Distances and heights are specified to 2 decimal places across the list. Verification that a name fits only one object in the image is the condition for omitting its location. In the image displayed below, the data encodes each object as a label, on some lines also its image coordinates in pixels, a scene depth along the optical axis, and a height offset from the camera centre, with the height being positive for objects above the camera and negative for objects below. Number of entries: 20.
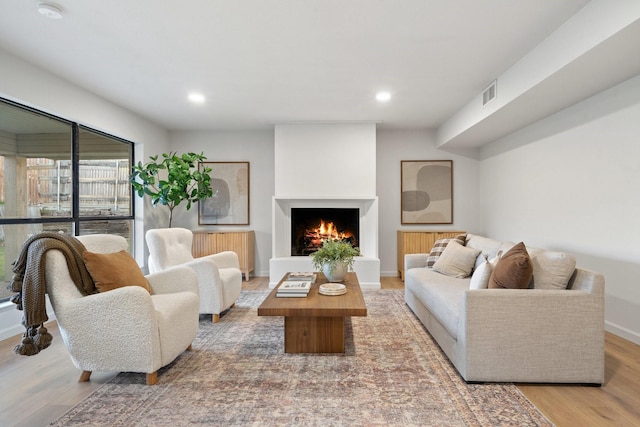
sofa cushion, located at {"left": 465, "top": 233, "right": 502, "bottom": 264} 3.23 -0.31
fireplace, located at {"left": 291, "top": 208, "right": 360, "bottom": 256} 5.39 -0.20
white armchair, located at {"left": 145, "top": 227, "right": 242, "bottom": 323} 3.27 -0.53
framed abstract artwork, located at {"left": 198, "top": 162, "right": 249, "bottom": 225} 5.67 +0.28
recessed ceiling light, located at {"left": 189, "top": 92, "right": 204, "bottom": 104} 3.93 +1.37
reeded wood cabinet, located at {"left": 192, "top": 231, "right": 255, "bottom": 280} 5.22 -0.45
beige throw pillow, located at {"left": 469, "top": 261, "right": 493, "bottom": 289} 2.37 -0.43
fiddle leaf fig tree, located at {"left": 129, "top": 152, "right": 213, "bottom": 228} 4.61 +0.47
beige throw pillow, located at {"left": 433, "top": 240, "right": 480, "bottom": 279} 3.42 -0.48
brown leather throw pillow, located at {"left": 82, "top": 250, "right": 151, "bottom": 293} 2.16 -0.37
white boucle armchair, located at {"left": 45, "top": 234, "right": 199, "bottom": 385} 2.00 -0.66
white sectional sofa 2.03 -0.71
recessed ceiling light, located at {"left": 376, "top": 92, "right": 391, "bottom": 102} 3.88 +1.37
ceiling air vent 3.50 +1.28
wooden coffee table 2.52 -0.85
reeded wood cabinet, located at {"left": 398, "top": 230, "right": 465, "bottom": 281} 5.24 -0.41
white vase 3.12 -0.54
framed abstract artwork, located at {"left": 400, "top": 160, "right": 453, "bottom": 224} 5.61 +0.38
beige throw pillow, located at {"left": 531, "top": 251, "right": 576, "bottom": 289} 2.17 -0.36
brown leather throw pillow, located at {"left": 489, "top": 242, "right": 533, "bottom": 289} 2.16 -0.37
